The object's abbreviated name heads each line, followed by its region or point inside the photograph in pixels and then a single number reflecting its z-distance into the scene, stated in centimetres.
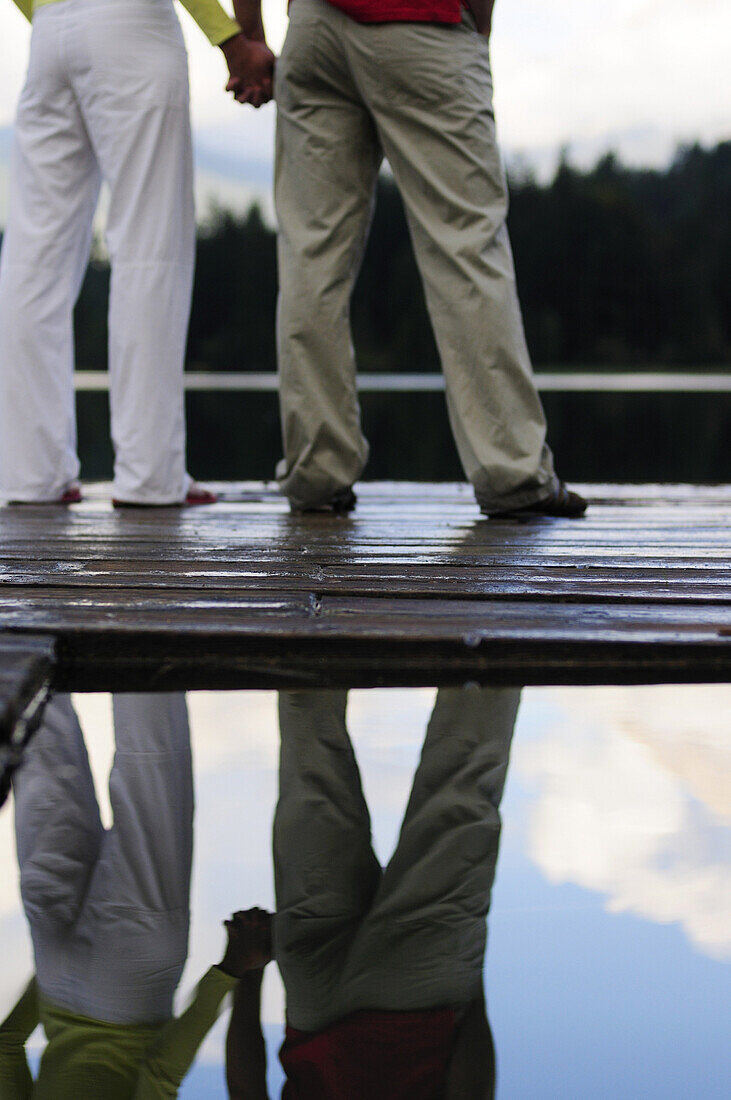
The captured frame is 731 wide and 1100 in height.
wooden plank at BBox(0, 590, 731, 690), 408
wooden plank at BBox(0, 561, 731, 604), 437
